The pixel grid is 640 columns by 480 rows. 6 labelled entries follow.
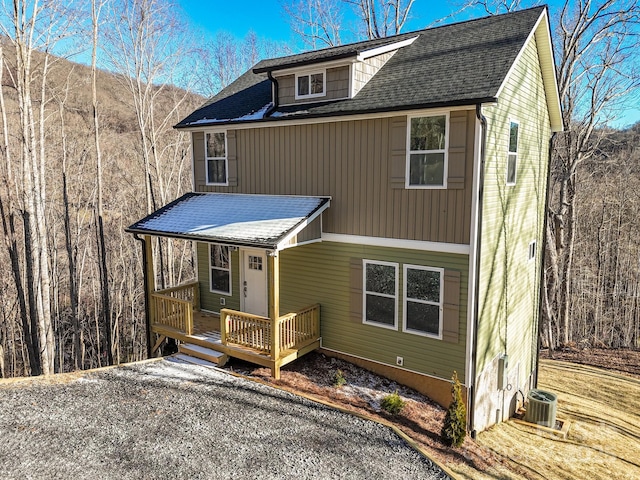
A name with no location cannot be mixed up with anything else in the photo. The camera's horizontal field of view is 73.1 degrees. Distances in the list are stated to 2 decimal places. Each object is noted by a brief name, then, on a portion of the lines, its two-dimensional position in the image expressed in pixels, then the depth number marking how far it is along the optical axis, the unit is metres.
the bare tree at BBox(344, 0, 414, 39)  21.16
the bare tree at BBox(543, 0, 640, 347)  16.43
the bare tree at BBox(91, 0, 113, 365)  13.55
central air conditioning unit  10.51
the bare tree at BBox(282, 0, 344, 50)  22.23
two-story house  8.27
